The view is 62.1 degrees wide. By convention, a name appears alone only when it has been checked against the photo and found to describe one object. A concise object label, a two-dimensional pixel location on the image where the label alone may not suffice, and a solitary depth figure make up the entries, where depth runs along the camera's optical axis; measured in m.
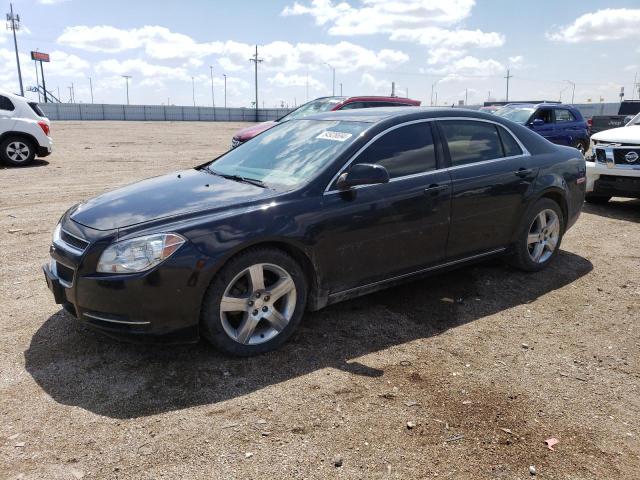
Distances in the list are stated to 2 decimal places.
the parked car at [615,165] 8.13
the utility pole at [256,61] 77.53
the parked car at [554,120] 13.99
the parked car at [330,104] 12.83
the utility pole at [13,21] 68.39
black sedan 3.29
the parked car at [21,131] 12.75
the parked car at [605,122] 19.35
